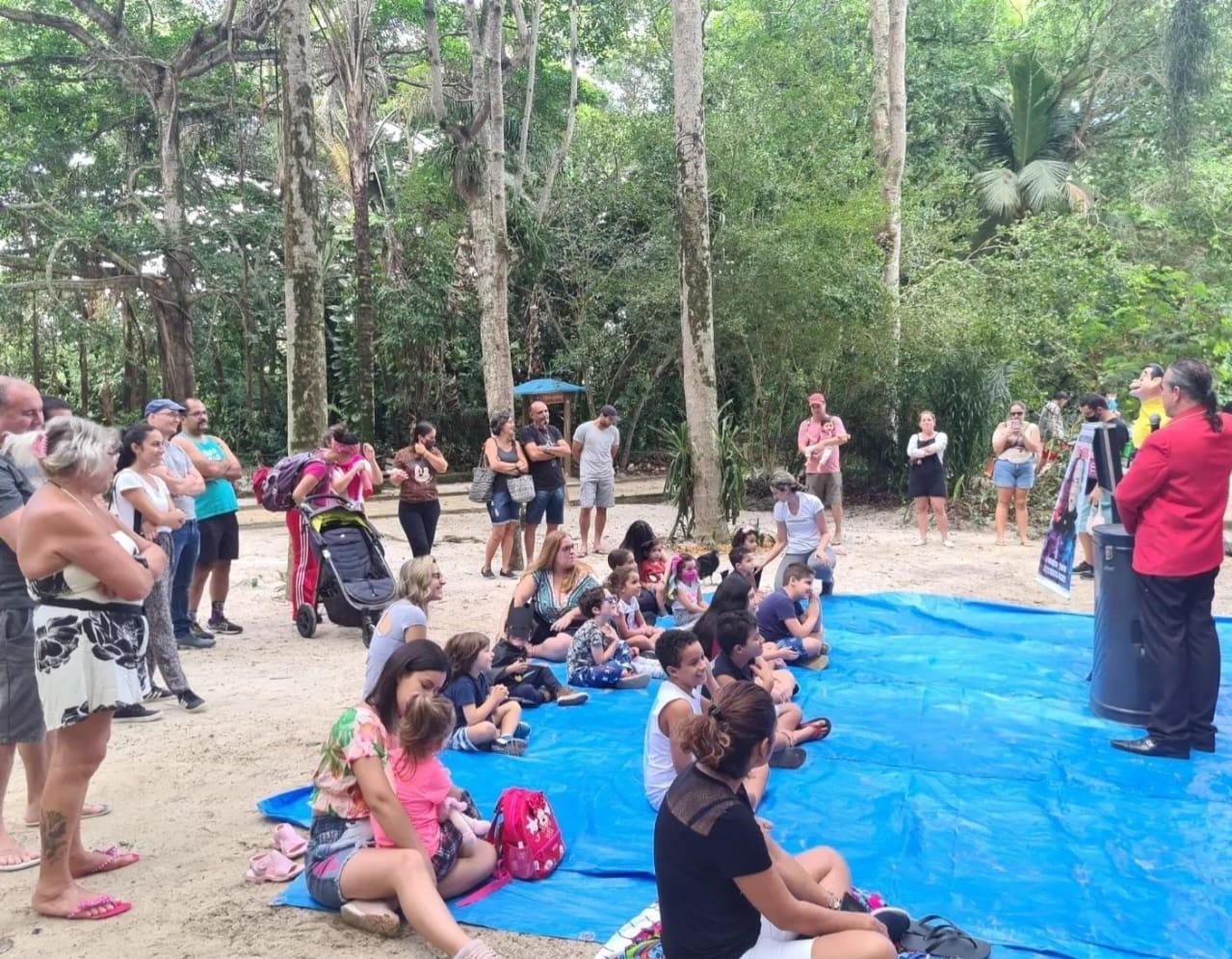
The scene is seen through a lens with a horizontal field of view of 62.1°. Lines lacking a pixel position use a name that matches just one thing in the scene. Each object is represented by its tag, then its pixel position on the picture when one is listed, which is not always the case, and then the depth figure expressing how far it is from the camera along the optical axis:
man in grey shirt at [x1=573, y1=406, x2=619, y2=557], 10.29
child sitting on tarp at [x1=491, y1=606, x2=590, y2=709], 5.68
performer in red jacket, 4.70
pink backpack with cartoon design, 3.59
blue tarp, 3.35
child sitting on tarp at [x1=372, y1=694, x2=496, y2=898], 3.24
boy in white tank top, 3.85
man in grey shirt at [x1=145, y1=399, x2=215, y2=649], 5.96
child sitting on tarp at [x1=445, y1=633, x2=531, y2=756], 4.89
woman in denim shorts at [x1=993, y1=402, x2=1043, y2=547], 10.45
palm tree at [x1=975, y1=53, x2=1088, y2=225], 21.47
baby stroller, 7.02
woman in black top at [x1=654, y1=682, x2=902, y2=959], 2.46
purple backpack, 7.20
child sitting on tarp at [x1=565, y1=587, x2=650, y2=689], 6.02
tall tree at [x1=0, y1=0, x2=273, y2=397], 14.90
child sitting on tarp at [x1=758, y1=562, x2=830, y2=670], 6.44
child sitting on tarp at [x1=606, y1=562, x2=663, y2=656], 6.25
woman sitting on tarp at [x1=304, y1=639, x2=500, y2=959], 3.06
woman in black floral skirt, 3.10
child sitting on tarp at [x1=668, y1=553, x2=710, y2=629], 7.28
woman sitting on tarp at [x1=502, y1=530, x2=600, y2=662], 6.33
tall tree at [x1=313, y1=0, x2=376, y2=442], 13.82
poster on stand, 6.18
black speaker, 5.20
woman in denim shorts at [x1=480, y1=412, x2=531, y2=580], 8.98
